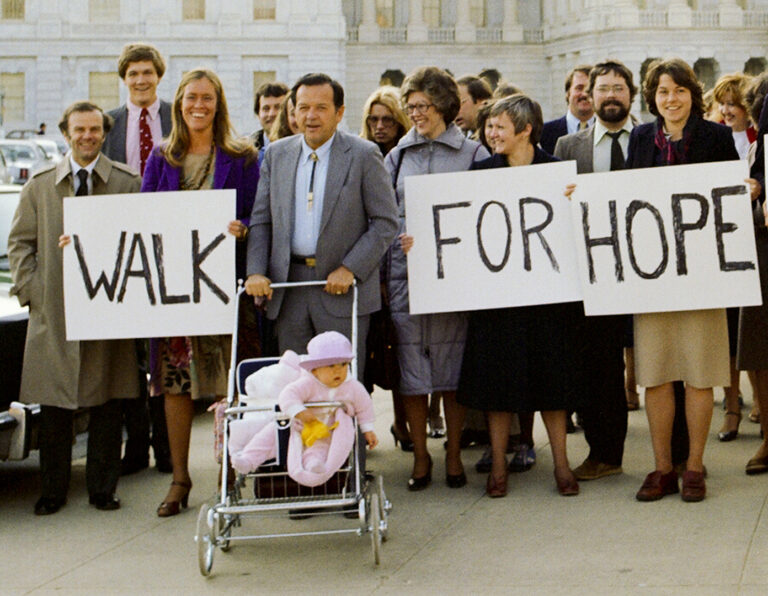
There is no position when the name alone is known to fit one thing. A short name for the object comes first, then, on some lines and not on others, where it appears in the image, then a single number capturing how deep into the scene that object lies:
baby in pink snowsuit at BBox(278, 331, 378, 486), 5.92
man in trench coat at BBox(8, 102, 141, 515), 7.25
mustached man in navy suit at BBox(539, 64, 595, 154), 9.55
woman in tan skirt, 6.91
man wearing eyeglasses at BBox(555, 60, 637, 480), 7.52
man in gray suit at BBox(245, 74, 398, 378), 6.88
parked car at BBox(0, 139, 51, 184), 32.53
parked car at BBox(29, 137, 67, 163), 35.48
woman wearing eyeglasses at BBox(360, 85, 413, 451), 7.56
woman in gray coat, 7.43
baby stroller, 5.85
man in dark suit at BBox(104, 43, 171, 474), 8.22
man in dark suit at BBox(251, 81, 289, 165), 9.52
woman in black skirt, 7.18
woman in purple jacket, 7.09
